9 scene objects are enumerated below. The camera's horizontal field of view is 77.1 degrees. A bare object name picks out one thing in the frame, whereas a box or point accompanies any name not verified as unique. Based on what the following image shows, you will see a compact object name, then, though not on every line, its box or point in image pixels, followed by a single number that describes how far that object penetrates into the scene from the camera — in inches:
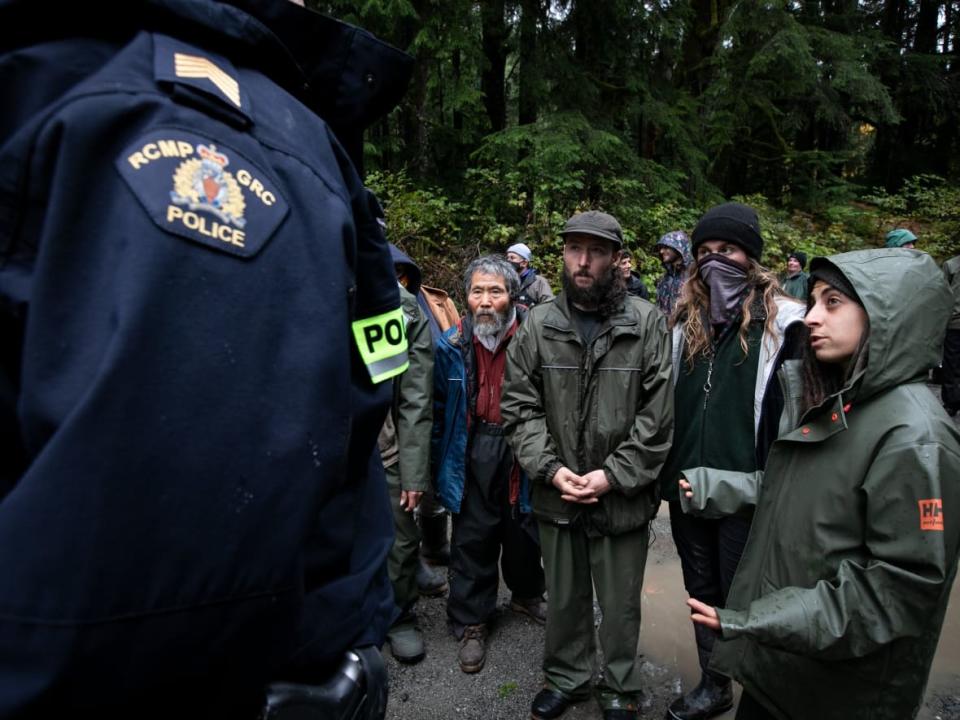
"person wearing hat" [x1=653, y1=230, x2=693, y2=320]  245.0
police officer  22.8
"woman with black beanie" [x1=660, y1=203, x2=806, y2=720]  110.1
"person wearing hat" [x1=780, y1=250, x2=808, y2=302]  319.0
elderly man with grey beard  141.3
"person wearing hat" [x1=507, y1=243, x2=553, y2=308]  260.3
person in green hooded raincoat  66.7
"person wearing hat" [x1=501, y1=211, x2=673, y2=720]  114.0
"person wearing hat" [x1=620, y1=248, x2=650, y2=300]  238.8
